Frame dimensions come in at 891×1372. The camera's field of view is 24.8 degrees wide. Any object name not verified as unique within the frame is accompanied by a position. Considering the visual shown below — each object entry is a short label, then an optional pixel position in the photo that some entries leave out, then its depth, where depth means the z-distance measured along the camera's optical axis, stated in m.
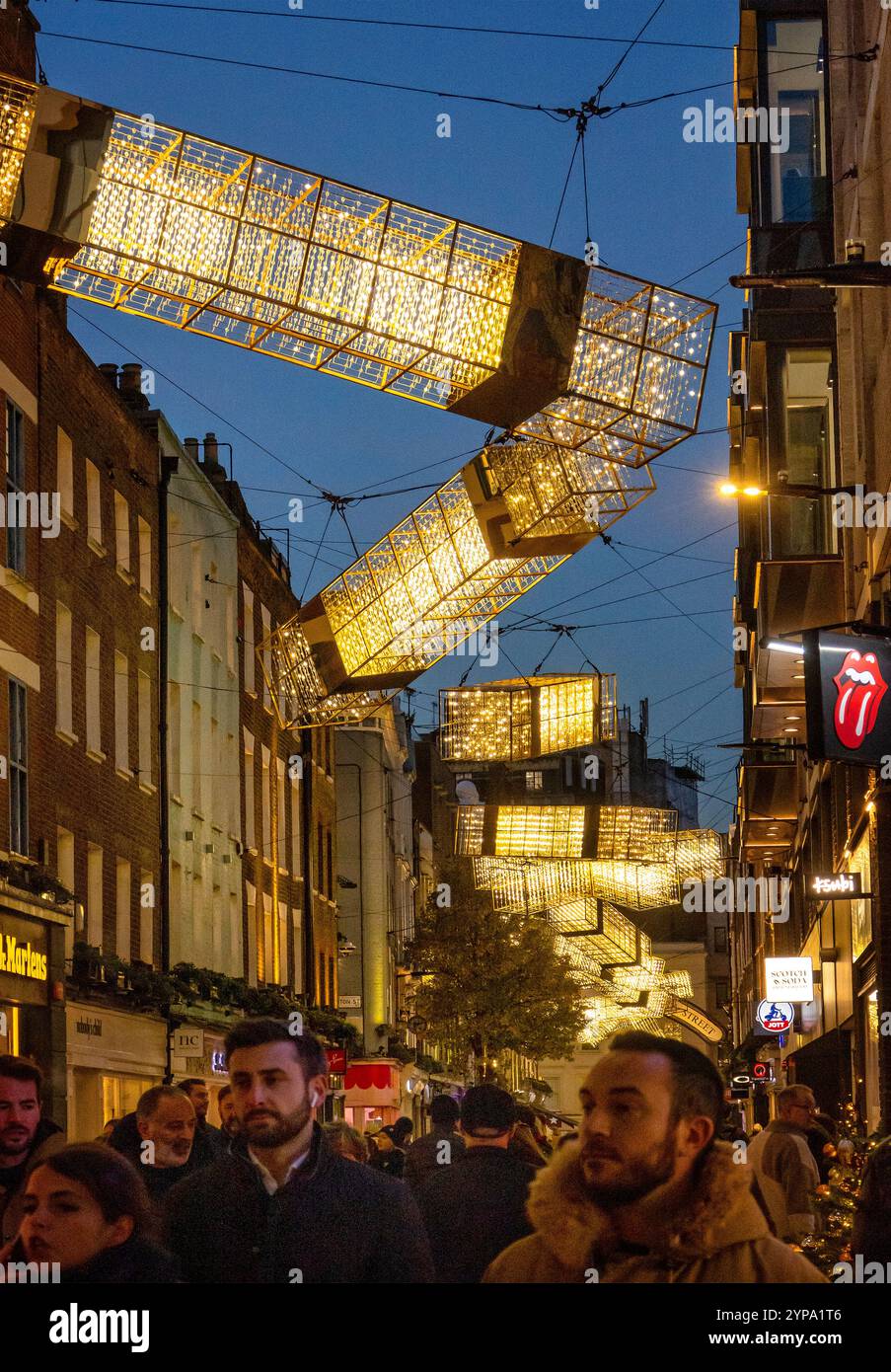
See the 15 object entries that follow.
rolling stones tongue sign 14.78
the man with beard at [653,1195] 4.11
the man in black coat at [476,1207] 5.38
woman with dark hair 4.57
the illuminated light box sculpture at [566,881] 34.94
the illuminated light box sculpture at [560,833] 30.12
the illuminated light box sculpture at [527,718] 26.17
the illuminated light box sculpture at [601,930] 44.28
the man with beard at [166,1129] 8.16
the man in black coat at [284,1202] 4.84
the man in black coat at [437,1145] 10.42
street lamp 17.89
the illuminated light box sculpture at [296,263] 12.07
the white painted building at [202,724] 36.62
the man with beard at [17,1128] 5.79
